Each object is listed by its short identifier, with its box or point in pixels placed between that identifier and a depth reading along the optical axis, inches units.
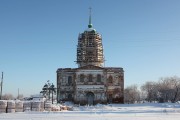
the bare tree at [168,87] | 3361.2
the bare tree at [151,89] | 3612.2
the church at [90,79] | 2338.8
